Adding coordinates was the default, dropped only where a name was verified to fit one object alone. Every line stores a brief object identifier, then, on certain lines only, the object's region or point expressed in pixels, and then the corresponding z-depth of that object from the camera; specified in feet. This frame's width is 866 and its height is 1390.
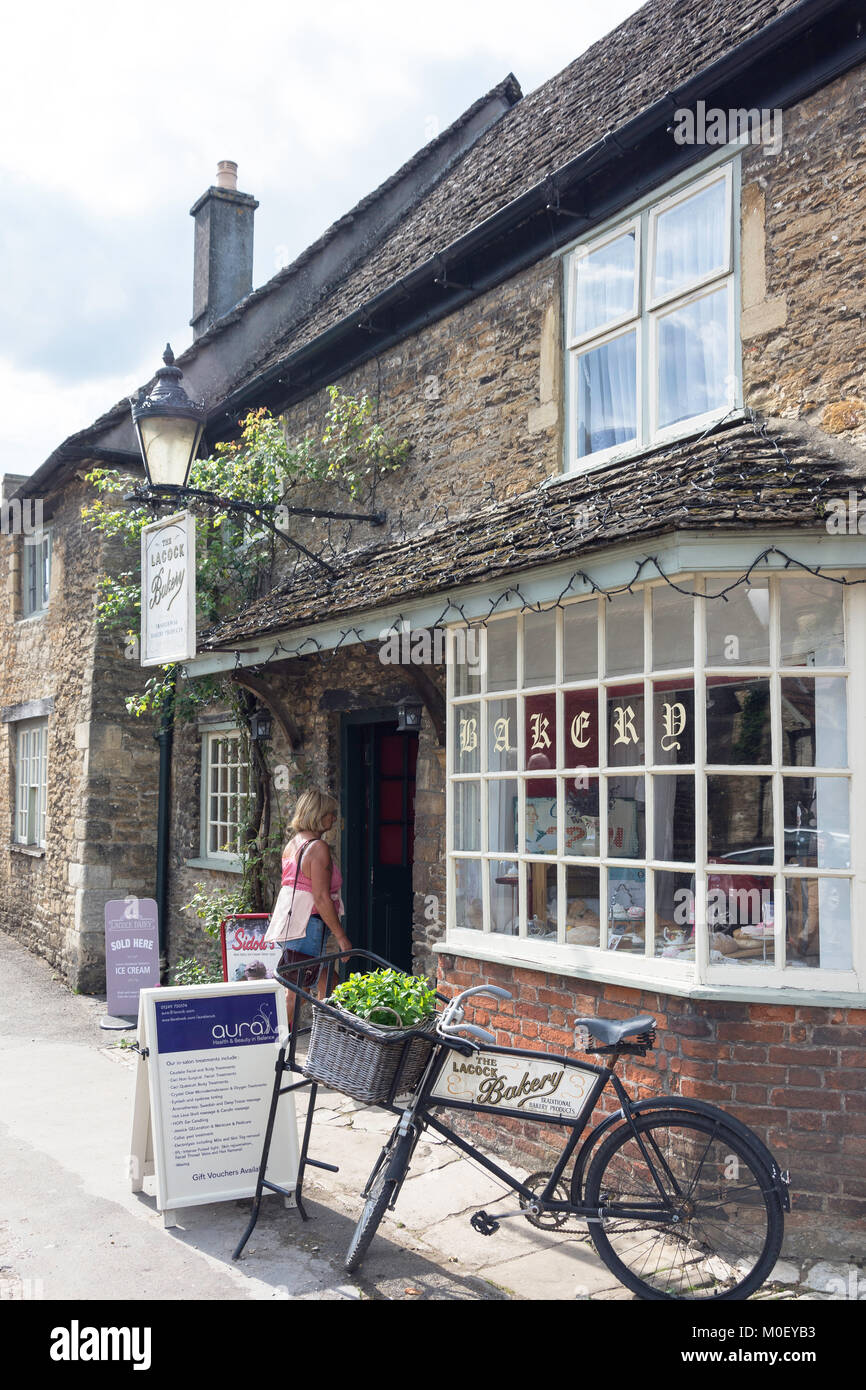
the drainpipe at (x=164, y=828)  37.22
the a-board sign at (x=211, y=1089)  15.78
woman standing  23.35
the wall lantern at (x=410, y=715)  23.49
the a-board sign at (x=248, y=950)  26.86
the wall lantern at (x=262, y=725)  30.35
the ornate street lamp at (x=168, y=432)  24.81
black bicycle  12.83
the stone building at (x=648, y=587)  14.83
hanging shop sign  26.09
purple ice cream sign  30.73
